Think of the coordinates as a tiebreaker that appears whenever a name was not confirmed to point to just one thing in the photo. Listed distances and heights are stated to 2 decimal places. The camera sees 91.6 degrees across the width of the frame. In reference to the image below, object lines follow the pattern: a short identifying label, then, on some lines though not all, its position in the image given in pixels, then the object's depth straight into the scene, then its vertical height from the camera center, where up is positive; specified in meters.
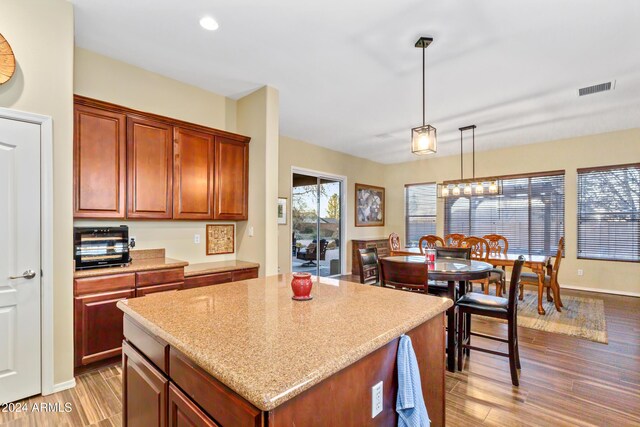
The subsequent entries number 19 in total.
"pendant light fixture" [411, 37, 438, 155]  2.88 +0.67
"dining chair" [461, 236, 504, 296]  4.48 -0.72
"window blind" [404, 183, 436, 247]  7.59 +0.01
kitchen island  0.87 -0.47
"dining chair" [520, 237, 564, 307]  4.40 -0.96
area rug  3.60 -1.41
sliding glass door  6.13 -0.27
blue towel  1.23 -0.72
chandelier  4.82 +0.39
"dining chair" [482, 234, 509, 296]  5.31 -0.60
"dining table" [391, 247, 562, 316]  4.27 -0.76
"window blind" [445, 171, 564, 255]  6.00 -0.04
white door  2.20 -0.34
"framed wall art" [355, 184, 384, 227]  7.44 +0.15
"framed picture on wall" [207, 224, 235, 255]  3.93 -0.35
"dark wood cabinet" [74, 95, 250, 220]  2.79 +0.47
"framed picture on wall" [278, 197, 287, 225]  5.62 +0.02
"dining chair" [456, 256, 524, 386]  2.51 -0.86
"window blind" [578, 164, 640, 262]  5.28 -0.03
